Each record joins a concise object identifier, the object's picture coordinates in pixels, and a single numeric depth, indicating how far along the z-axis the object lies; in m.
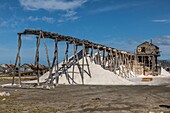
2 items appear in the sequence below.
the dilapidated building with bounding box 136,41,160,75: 73.06
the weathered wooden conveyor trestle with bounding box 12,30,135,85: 29.51
